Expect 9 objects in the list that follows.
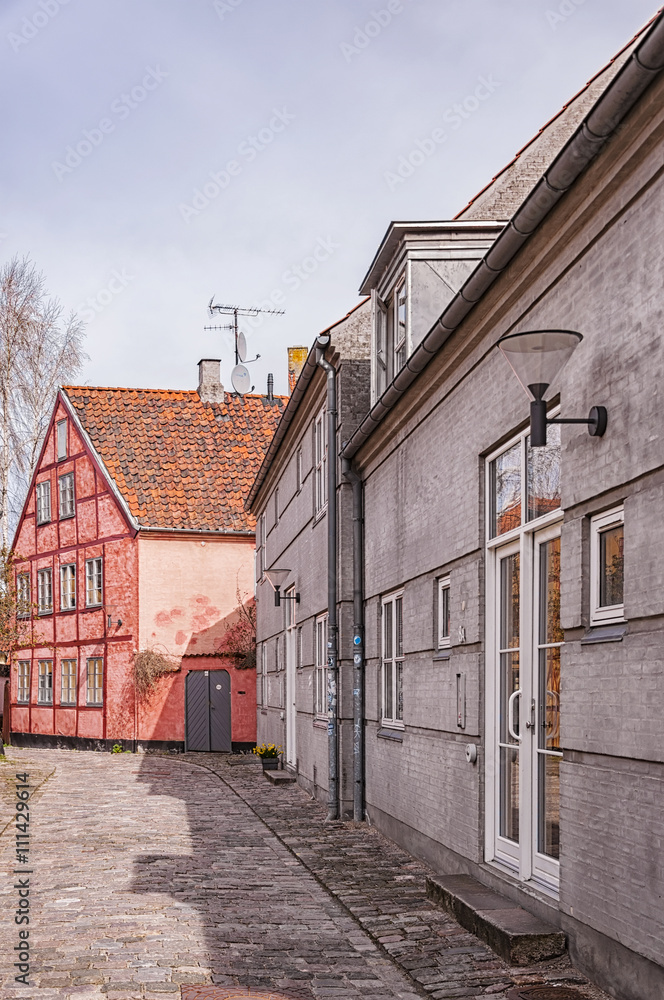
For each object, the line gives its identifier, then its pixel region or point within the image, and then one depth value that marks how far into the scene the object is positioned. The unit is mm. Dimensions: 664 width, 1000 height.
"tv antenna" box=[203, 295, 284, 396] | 28719
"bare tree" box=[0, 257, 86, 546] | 31828
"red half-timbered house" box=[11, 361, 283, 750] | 25922
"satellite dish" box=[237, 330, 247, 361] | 29422
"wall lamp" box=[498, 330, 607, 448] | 5492
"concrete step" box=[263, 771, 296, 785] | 17188
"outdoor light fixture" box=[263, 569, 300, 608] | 17761
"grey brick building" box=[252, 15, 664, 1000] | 5008
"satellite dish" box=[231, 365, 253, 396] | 28625
